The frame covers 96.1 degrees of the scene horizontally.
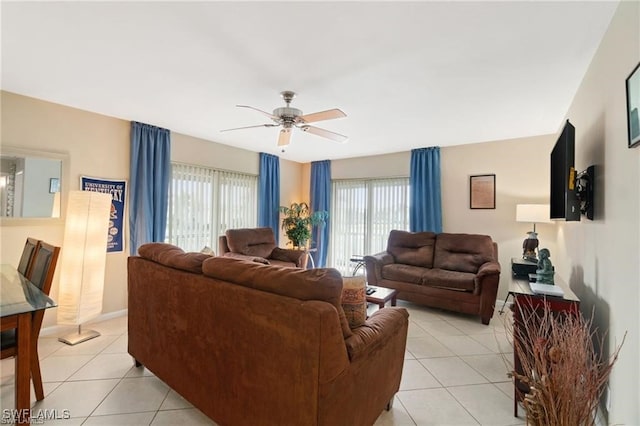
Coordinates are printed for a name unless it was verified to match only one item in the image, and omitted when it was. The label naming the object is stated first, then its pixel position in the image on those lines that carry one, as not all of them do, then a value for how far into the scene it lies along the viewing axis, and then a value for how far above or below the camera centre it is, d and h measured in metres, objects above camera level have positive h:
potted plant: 5.71 -0.06
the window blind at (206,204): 4.29 +0.22
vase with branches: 1.11 -0.64
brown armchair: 4.43 -0.48
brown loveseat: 3.52 -0.69
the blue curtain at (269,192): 5.54 +0.52
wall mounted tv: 1.89 +0.31
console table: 1.83 -0.53
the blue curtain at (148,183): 3.66 +0.43
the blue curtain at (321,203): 6.24 +0.35
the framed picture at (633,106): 1.25 +0.54
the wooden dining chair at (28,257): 2.26 -0.34
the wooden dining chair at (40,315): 1.93 -0.68
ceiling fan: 2.53 +0.94
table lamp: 3.58 +0.06
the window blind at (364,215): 5.48 +0.10
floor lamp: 2.88 -0.46
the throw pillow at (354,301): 1.70 -0.49
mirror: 2.76 +0.32
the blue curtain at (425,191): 4.87 +0.52
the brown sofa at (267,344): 1.29 -0.66
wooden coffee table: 3.06 -0.84
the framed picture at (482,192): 4.46 +0.48
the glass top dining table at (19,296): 1.63 -0.52
